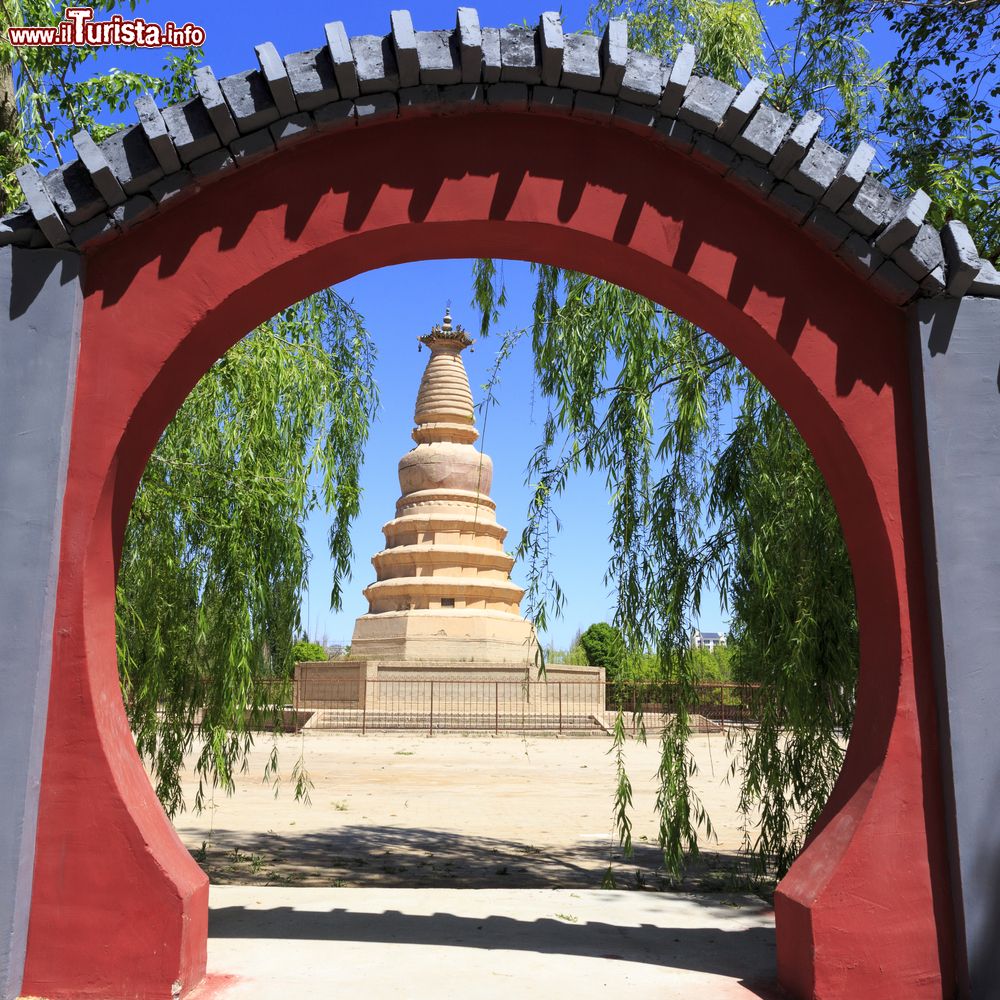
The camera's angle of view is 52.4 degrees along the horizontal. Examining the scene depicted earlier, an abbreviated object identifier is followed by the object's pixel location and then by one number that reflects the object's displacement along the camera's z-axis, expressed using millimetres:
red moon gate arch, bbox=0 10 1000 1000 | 4164
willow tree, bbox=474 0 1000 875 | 6738
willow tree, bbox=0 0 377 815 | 7488
